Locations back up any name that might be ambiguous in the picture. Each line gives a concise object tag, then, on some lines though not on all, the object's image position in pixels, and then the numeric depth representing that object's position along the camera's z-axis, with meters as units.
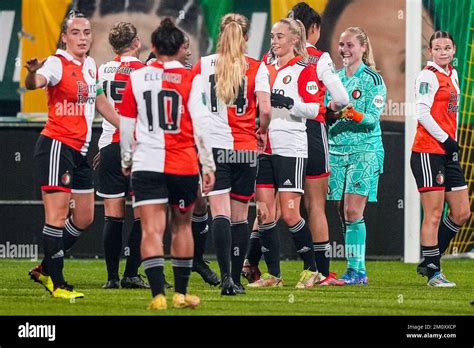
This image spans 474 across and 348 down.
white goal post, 14.75
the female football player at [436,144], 11.80
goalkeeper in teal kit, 12.24
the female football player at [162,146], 9.13
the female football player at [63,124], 10.28
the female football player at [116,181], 11.45
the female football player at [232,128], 10.28
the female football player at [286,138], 11.26
